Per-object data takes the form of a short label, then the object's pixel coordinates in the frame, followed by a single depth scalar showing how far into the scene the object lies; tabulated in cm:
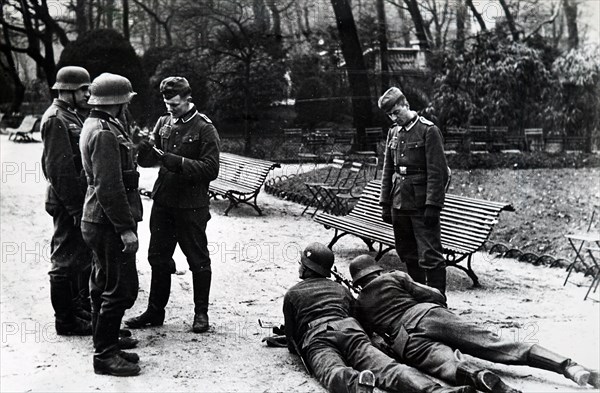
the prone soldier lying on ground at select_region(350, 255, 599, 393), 418
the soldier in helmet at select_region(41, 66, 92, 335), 512
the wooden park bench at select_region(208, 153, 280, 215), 616
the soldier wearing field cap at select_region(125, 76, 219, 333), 517
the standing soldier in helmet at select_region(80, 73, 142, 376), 442
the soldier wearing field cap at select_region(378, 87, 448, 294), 555
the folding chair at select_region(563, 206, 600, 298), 607
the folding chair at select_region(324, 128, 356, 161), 602
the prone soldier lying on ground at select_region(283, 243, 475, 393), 402
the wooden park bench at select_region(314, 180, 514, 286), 622
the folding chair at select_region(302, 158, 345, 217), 611
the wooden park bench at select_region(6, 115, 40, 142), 718
